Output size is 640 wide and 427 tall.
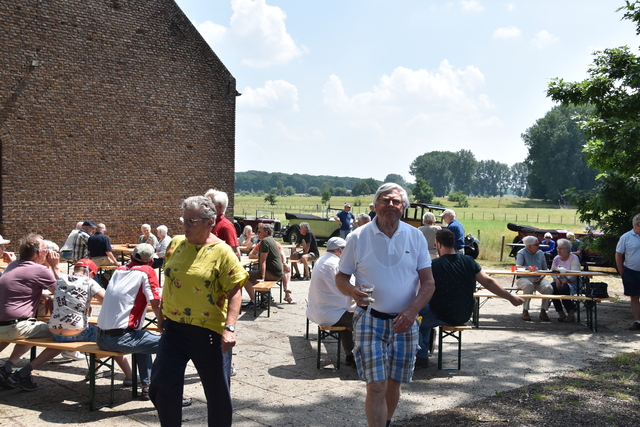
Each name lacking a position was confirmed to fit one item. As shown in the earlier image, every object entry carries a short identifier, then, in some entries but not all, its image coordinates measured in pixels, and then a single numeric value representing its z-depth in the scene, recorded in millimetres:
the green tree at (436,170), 174625
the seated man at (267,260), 10281
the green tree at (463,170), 179375
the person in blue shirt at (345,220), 18839
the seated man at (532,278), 10109
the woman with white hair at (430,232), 10289
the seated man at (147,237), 13099
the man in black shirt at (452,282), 6211
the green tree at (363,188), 158875
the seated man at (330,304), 6852
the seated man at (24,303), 5746
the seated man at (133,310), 5336
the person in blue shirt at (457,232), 10359
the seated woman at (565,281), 10000
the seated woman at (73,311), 5730
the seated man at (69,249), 12156
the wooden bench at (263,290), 9344
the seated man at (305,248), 13828
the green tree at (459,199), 102094
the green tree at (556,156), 94688
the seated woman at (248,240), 14625
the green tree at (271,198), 79512
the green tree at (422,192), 95812
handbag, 9427
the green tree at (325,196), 94100
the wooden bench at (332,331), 6738
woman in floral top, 3912
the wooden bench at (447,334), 6848
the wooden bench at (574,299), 9281
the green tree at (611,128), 11555
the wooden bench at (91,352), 5215
